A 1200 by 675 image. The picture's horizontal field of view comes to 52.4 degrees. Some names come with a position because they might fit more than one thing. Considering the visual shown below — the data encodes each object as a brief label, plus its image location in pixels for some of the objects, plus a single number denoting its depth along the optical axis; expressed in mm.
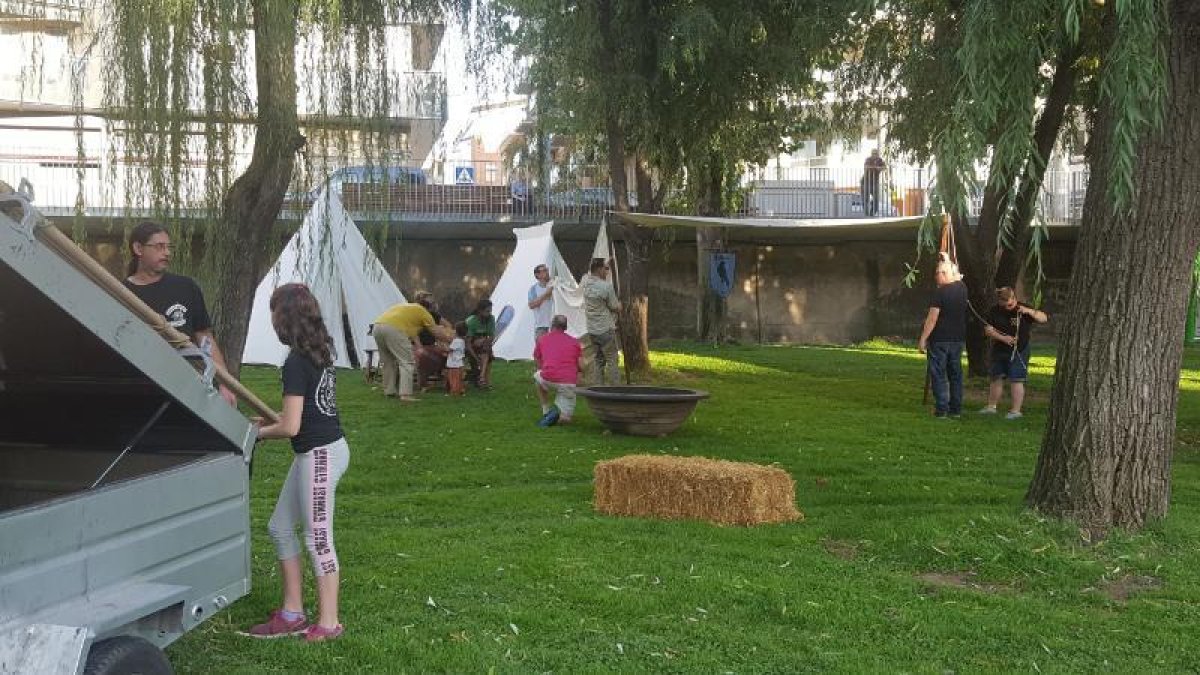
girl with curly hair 4852
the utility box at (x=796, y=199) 28297
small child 14859
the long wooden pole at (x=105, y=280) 3379
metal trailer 3186
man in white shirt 16438
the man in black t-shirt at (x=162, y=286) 5746
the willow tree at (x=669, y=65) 13641
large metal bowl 10930
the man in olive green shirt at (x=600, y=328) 13180
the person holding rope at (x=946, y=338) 12641
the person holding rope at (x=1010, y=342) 12523
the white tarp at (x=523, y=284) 19250
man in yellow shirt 14008
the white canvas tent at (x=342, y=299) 17250
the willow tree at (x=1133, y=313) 6566
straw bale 7469
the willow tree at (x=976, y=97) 6465
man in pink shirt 12031
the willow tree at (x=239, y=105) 9039
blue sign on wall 20672
